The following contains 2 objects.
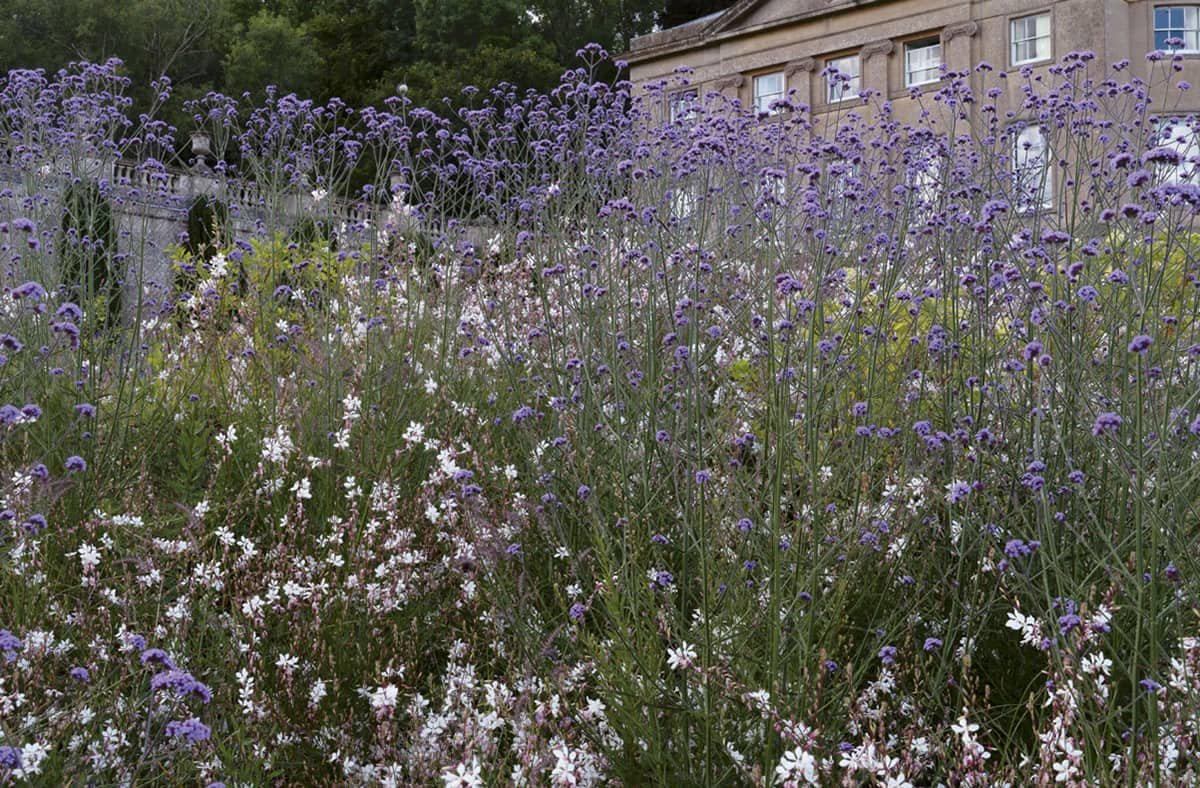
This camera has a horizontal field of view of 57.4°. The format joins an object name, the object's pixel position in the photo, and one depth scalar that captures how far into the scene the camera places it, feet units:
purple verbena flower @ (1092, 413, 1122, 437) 7.01
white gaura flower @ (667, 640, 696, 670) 7.77
